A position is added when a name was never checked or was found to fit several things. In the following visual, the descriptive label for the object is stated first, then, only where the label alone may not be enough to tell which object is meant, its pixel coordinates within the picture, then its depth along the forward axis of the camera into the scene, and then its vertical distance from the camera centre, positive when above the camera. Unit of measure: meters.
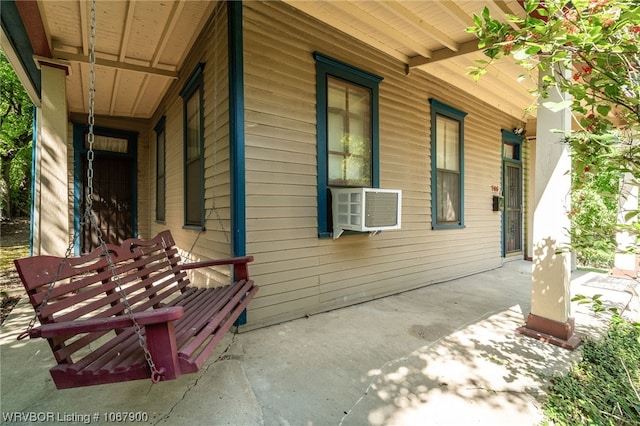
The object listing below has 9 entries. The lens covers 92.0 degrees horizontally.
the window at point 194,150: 3.67 +0.80
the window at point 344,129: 3.39 +0.96
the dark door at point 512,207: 6.65 +0.01
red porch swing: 1.26 -0.57
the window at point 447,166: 4.83 +0.71
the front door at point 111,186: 6.44 +0.54
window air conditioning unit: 3.17 +0.00
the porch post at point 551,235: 2.64 -0.24
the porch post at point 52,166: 3.68 +0.54
